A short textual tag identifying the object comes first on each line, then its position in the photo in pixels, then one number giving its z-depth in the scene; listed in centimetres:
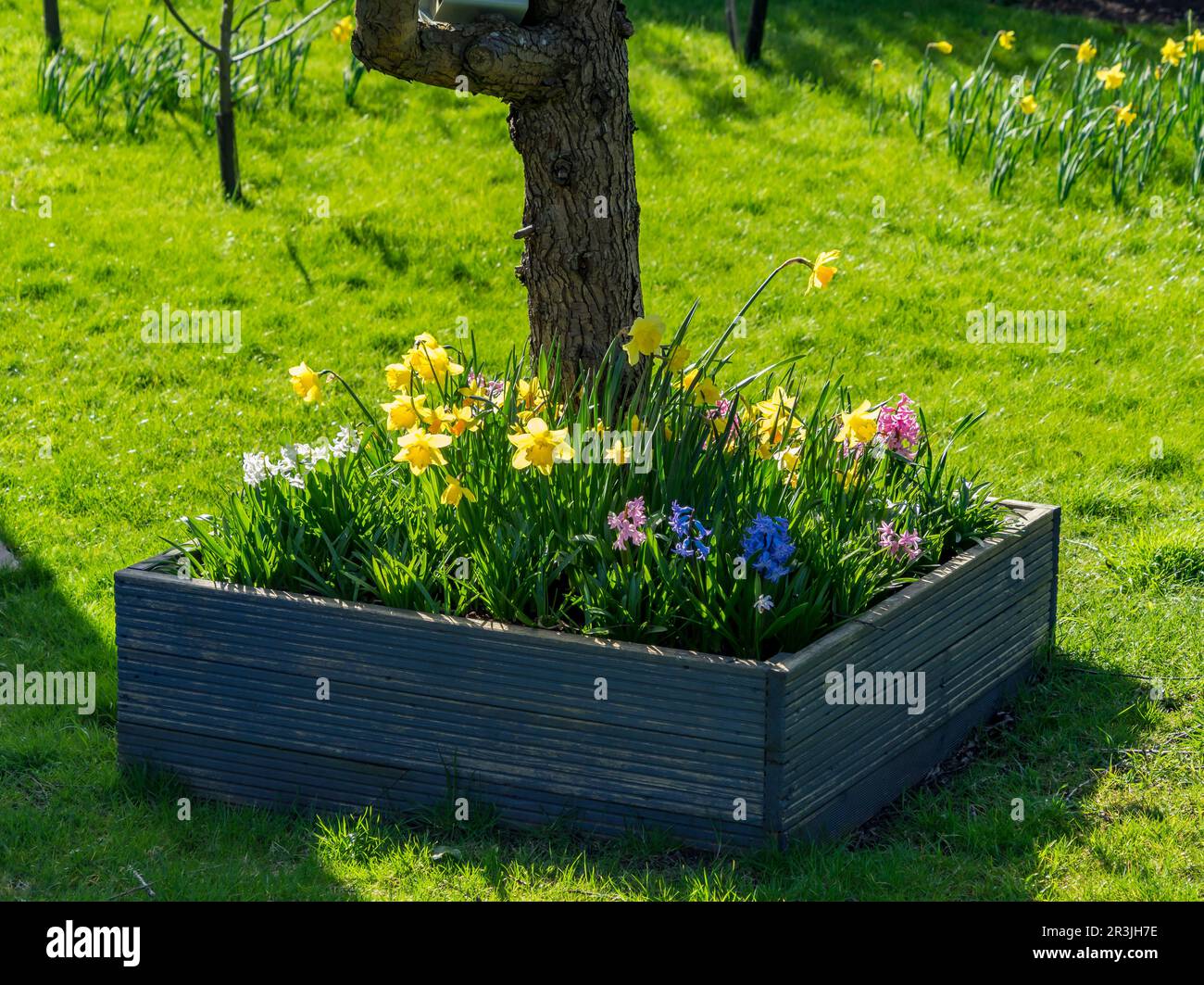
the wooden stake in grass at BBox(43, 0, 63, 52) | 1705
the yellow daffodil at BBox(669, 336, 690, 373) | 799
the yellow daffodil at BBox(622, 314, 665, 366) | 759
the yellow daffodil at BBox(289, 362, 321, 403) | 794
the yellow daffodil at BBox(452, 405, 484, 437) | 755
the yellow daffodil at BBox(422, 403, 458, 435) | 752
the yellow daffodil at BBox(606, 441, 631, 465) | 728
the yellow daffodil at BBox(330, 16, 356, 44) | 1765
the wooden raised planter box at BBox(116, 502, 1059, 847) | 664
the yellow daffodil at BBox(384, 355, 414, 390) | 813
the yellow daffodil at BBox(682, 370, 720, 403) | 811
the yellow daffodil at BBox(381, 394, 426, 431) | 756
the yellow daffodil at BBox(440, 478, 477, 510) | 721
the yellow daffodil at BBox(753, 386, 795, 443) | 841
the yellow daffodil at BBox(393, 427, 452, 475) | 715
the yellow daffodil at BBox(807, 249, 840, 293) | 776
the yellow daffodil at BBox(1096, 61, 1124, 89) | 1512
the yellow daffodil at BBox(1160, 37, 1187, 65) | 1565
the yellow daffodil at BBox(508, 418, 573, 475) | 703
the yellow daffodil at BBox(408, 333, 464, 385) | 805
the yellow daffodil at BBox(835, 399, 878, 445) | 772
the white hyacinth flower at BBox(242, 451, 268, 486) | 793
